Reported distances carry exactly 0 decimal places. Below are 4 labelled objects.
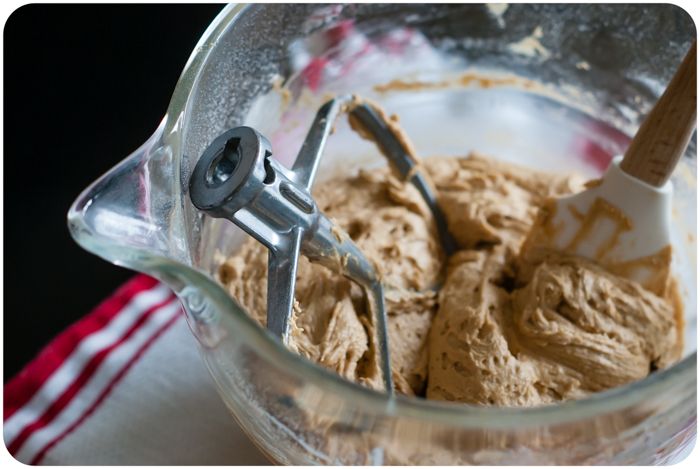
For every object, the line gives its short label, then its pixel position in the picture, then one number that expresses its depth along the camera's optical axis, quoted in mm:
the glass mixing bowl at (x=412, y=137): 570
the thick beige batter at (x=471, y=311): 771
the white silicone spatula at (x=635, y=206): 735
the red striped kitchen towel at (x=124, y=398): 910
